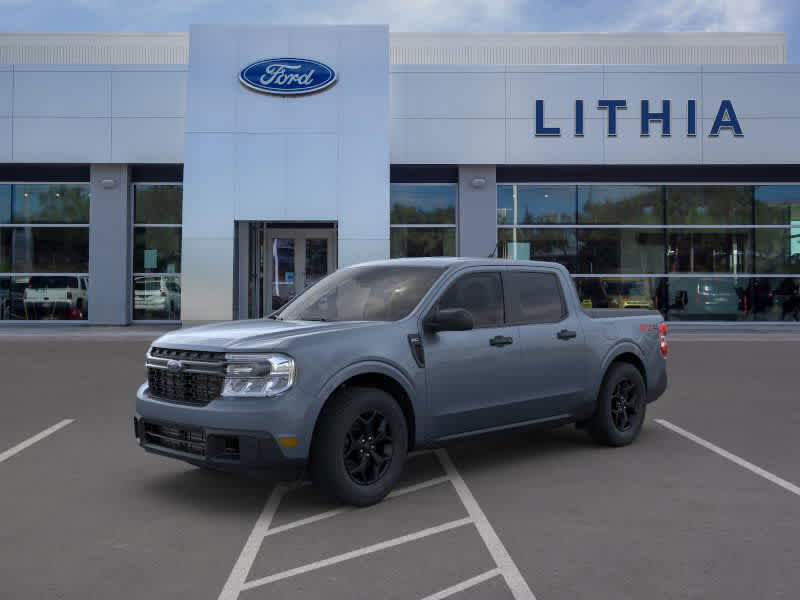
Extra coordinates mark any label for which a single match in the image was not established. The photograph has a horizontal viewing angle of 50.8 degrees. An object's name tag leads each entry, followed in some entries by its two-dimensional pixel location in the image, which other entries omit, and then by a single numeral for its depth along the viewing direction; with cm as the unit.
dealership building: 2302
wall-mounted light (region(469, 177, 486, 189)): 2428
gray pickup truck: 553
